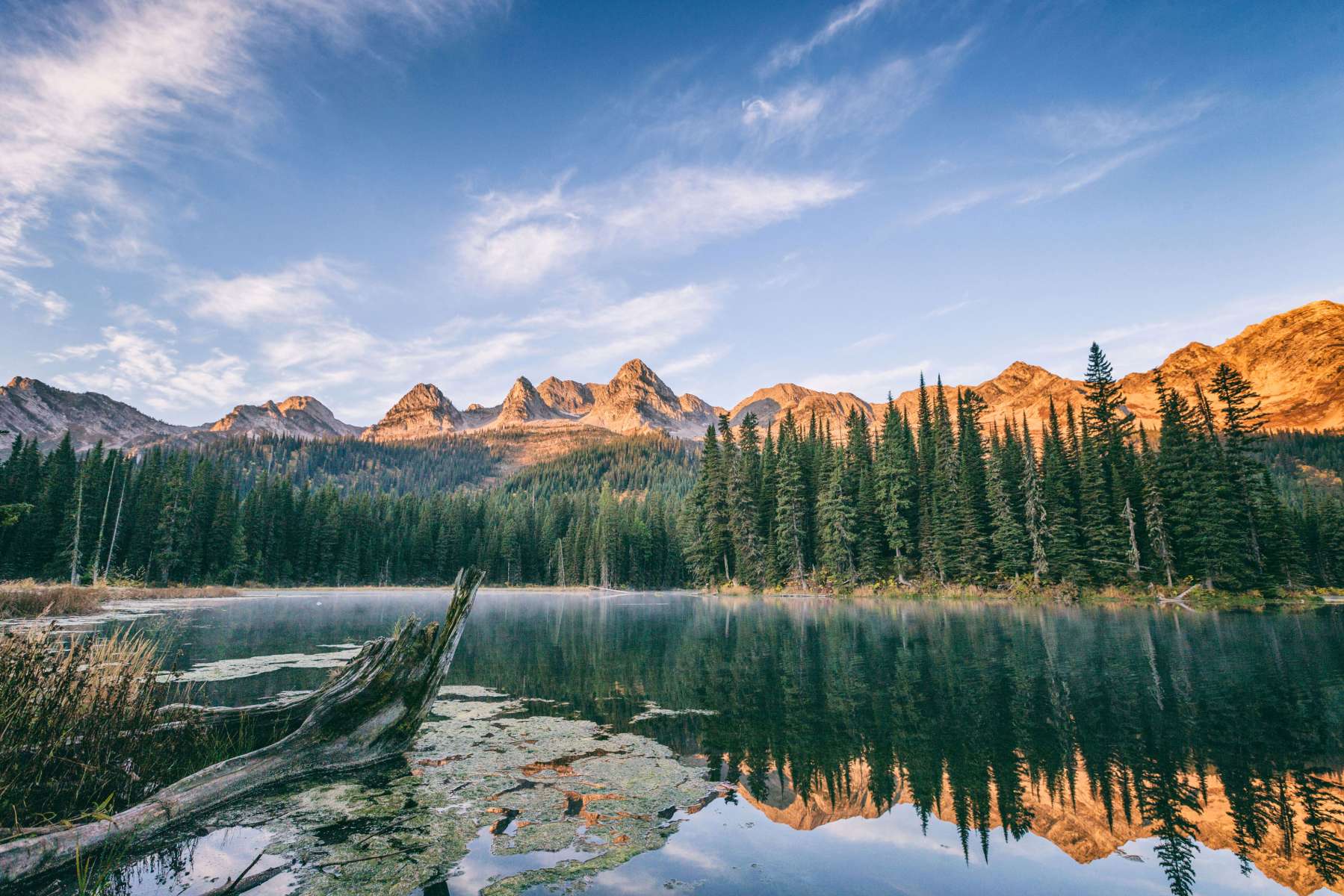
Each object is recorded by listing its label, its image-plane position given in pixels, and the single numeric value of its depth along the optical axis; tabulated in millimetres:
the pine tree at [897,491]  66125
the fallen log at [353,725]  7844
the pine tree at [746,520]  74812
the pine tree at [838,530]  67438
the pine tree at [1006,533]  57406
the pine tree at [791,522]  72125
